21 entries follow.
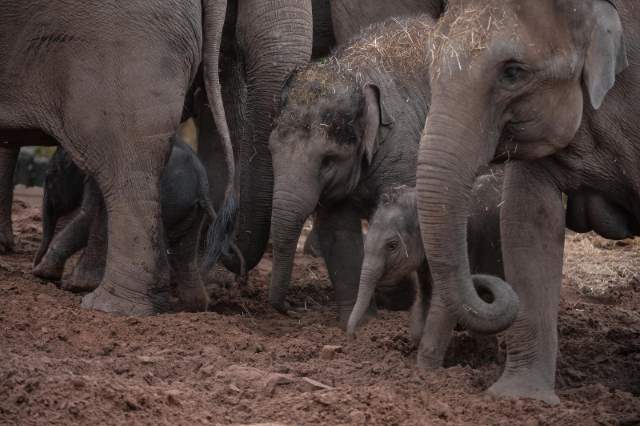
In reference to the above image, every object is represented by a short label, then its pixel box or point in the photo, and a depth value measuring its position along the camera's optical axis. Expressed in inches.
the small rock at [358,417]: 410.9
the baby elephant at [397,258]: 538.0
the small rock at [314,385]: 451.4
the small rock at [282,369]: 473.5
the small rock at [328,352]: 511.0
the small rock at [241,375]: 447.5
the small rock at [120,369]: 458.3
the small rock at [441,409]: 431.2
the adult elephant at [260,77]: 639.8
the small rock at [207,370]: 464.5
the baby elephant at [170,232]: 636.7
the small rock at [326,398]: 423.8
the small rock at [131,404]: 403.5
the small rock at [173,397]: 412.8
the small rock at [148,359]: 477.4
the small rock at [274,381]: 444.1
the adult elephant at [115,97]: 568.7
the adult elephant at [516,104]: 422.6
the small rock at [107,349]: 506.6
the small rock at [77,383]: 409.4
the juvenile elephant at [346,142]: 594.2
